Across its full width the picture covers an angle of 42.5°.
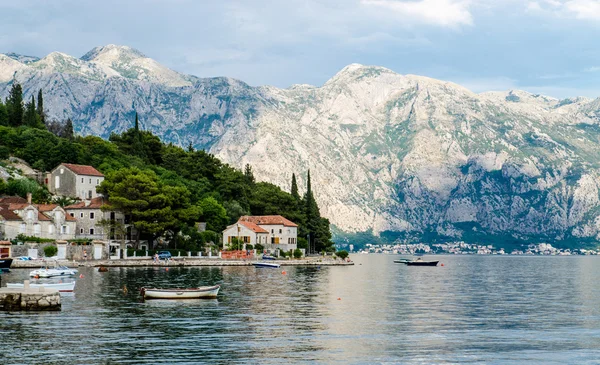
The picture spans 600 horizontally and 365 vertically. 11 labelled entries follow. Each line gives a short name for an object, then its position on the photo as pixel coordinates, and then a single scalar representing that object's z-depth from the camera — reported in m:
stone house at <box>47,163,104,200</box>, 170.75
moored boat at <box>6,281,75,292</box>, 82.15
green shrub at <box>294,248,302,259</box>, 196.00
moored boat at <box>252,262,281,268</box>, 165.35
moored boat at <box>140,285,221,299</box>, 82.06
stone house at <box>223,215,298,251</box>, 186.50
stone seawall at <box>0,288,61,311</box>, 66.88
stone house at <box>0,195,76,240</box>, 147.75
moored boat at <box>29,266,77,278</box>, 112.94
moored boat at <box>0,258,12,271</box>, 132.70
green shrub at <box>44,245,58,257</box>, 148.38
